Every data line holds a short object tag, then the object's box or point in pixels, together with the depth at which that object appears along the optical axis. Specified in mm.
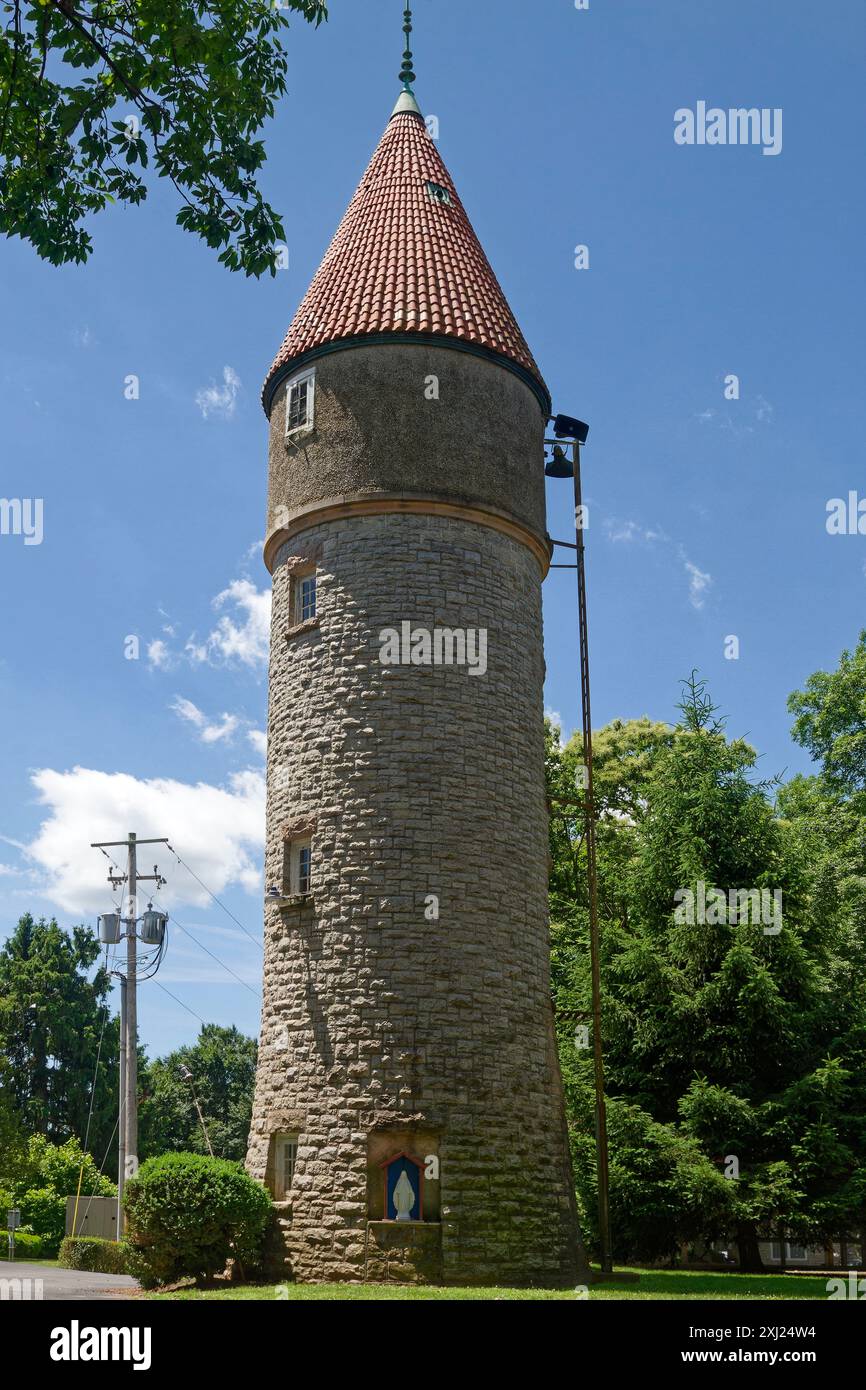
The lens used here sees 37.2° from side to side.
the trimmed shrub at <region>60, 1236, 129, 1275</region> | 24656
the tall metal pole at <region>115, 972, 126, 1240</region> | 24250
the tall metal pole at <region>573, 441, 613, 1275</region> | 19891
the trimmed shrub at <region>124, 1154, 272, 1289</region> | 15703
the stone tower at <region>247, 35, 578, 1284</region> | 16281
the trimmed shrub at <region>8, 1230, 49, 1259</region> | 40281
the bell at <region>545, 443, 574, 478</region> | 22531
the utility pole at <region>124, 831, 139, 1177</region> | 24414
